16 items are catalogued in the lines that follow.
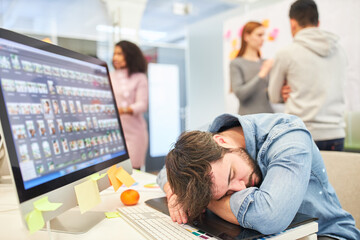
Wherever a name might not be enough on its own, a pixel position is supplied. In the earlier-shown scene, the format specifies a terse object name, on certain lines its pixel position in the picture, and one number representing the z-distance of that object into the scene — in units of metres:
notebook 0.70
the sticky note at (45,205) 0.62
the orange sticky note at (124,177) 0.95
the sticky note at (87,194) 0.75
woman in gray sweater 2.32
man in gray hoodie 1.79
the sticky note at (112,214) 0.87
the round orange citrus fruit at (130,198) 0.97
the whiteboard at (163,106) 4.80
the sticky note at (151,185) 1.24
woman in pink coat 2.50
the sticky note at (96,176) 0.83
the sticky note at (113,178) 0.93
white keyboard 0.71
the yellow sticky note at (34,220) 0.59
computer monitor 0.63
